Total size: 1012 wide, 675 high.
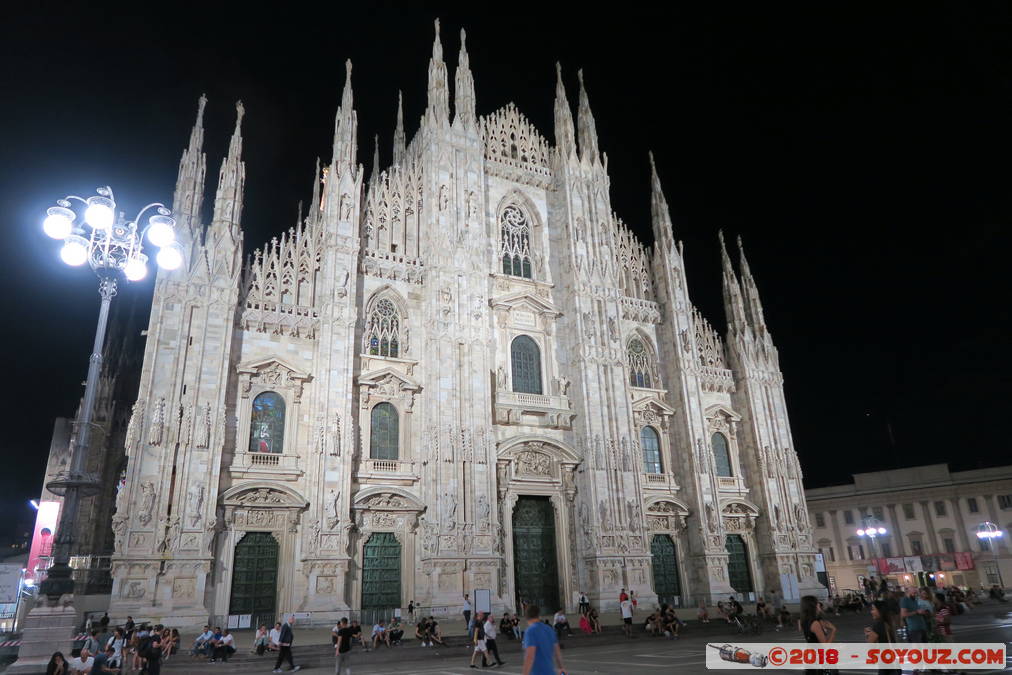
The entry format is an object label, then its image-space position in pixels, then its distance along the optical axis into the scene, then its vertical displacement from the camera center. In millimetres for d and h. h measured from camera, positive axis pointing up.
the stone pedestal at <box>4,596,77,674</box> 13305 -790
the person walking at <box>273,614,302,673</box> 15617 -1429
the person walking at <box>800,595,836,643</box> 7766 -764
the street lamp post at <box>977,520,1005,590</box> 45188 +1078
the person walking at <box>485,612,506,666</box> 15648 -1491
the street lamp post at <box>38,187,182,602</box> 13547 +7566
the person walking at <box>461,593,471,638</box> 22284 -1234
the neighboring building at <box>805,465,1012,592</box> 52750 +2659
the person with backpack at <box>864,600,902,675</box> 8328 -885
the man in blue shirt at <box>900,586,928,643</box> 10094 -967
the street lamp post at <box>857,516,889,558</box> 44156 +1744
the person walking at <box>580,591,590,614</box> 22739 -1252
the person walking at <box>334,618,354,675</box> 13039 -1316
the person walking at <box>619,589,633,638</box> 21359 -1562
